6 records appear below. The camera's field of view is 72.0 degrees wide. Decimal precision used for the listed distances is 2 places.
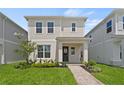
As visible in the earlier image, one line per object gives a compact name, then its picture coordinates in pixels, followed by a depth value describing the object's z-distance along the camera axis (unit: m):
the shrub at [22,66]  7.70
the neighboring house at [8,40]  9.57
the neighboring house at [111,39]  9.14
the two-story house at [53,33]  9.67
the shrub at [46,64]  8.09
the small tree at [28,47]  8.76
